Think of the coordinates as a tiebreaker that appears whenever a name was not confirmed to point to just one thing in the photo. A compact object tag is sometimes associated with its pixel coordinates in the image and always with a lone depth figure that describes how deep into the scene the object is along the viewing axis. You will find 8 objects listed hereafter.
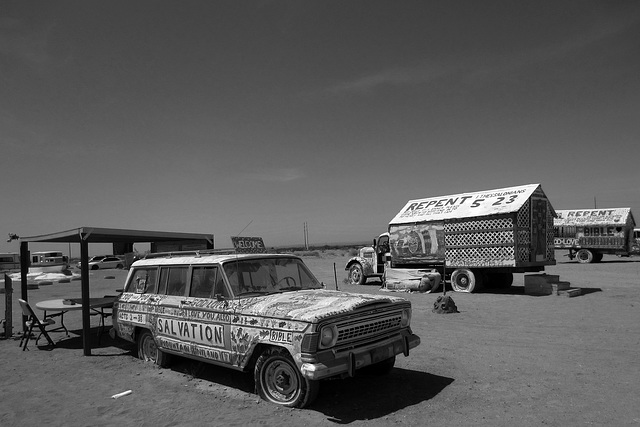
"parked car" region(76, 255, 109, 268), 43.86
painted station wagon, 5.12
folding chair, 9.35
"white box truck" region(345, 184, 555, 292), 16.16
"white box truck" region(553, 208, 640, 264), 30.98
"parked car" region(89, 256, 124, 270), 42.84
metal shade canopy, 8.90
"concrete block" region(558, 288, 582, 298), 14.81
